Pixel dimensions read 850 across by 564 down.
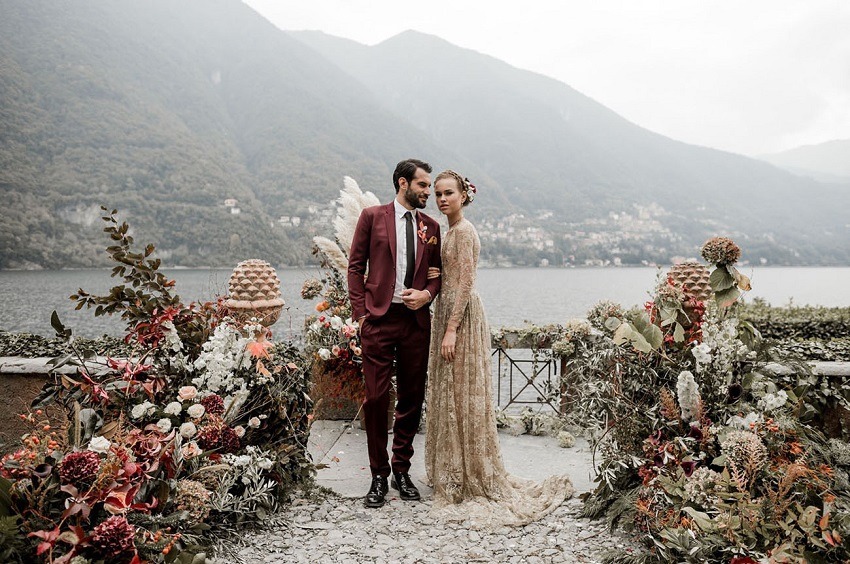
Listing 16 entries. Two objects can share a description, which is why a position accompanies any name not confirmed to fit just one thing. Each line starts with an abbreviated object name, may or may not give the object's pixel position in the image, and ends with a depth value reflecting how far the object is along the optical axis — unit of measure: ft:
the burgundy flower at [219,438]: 9.36
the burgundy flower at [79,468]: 7.00
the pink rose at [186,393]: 9.41
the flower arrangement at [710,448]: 7.44
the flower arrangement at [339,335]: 16.06
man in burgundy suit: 11.62
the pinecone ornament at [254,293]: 16.07
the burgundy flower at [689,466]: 8.98
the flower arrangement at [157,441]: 6.83
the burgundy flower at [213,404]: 9.68
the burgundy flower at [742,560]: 7.07
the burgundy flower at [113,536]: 6.56
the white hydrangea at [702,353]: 9.44
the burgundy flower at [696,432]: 9.32
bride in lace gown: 11.45
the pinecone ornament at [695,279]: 14.62
